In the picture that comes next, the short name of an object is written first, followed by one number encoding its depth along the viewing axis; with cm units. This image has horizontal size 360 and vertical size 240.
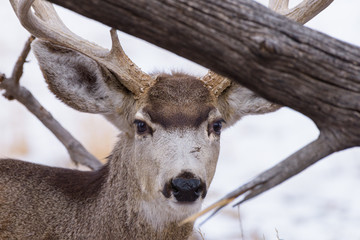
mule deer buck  1052
